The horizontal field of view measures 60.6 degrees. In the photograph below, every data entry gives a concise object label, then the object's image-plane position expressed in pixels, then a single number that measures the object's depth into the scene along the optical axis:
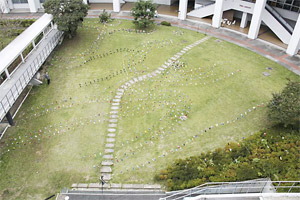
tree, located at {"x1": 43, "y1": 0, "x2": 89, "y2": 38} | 26.06
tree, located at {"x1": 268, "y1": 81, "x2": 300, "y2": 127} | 16.17
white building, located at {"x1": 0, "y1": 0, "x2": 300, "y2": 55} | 27.45
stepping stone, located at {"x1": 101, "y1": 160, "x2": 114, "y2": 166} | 16.17
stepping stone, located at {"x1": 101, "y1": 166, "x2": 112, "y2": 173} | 15.80
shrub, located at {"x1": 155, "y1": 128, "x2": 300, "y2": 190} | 14.57
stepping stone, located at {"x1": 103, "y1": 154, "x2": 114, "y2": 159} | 16.61
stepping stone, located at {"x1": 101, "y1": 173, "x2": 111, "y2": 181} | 15.42
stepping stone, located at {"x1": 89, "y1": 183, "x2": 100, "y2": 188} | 15.04
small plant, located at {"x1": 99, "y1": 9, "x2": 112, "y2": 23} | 32.62
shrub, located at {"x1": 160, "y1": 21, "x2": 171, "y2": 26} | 32.16
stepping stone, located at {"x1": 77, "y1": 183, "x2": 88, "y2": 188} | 15.04
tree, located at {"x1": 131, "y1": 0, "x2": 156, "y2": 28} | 29.94
